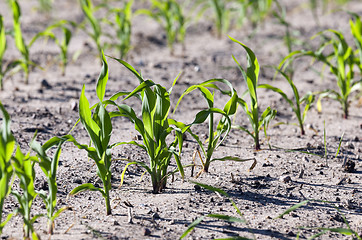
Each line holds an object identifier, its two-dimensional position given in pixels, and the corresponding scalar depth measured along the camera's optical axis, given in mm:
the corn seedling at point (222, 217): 4293
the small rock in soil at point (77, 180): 5750
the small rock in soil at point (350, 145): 6816
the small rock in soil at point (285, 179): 5805
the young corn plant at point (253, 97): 6004
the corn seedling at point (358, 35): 7526
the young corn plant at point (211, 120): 5492
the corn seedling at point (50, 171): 4391
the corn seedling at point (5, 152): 4160
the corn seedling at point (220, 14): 10766
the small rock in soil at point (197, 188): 5562
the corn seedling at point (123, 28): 9484
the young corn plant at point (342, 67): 7391
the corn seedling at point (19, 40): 8102
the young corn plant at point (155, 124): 5113
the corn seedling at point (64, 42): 8796
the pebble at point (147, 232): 4695
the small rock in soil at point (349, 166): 6086
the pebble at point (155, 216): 4977
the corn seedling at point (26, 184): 4262
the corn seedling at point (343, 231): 4338
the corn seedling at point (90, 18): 8937
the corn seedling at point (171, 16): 10039
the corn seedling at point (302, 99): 6502
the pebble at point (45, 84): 8891
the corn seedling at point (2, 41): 7551
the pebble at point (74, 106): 7939
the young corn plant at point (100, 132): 4730
